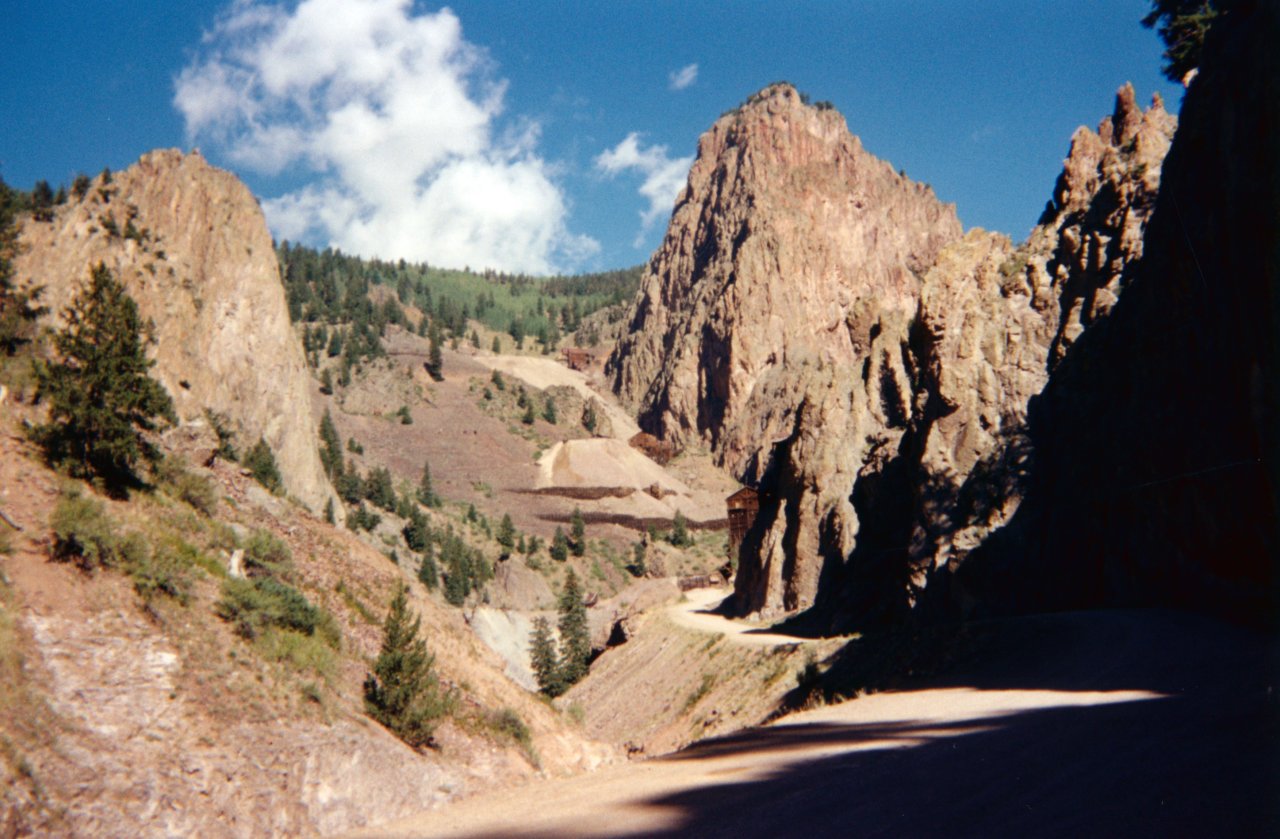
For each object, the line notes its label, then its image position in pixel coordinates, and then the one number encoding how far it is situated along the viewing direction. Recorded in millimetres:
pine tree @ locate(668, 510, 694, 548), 80500
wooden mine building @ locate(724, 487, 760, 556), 66625
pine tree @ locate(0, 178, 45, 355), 23930
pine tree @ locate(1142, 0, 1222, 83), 26578
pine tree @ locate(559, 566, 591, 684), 43688
